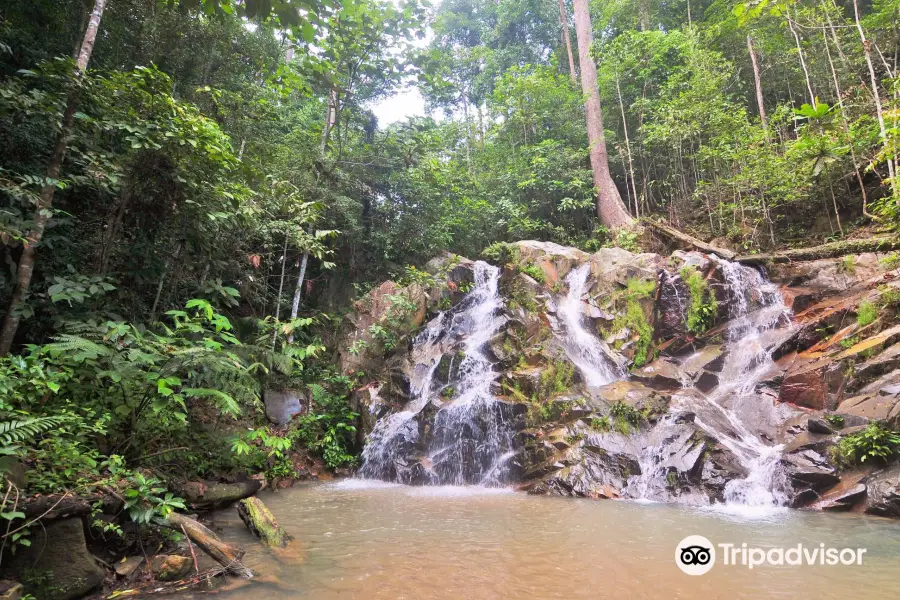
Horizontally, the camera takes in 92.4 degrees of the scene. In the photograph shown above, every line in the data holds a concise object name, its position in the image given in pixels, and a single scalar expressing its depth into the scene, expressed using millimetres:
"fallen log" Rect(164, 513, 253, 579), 3592
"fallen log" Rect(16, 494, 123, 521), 2834
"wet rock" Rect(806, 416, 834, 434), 6484
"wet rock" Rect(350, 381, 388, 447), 9609
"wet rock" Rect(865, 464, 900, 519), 5305
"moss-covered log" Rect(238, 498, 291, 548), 4406
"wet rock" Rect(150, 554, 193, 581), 3330
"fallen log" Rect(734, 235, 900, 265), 9750
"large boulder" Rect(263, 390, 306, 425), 9570
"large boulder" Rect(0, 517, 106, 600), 2850
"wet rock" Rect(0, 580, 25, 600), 2561
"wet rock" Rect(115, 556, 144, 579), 3306
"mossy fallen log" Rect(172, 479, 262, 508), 4906
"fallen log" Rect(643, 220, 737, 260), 11992
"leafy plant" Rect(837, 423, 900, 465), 5738
